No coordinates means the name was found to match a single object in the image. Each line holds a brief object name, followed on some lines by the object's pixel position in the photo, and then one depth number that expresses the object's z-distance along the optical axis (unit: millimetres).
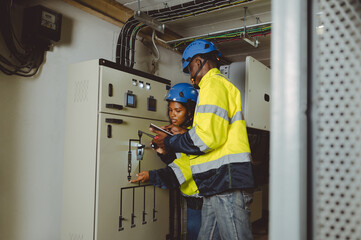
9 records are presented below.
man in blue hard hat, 1886
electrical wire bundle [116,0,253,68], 3020
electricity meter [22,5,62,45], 2422
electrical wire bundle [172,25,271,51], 3482
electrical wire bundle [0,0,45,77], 2240
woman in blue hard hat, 2391
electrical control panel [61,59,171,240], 2352
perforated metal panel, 504
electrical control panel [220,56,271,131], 2713
